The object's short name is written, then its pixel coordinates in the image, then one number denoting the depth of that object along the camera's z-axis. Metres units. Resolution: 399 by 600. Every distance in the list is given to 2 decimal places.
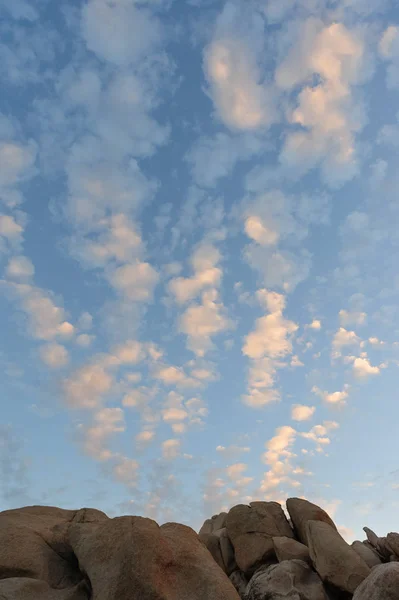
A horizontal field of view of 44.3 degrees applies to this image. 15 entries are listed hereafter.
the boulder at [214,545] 30.48
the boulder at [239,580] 27.78
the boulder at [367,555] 25.75
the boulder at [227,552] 29.77
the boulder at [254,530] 28.38
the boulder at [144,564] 16.33
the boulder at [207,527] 39.78
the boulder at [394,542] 24.91
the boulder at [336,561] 22.88
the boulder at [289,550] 26.14
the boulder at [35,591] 17.16
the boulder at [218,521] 37.86
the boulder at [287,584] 22.91
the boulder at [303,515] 29.59
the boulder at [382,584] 16.47
